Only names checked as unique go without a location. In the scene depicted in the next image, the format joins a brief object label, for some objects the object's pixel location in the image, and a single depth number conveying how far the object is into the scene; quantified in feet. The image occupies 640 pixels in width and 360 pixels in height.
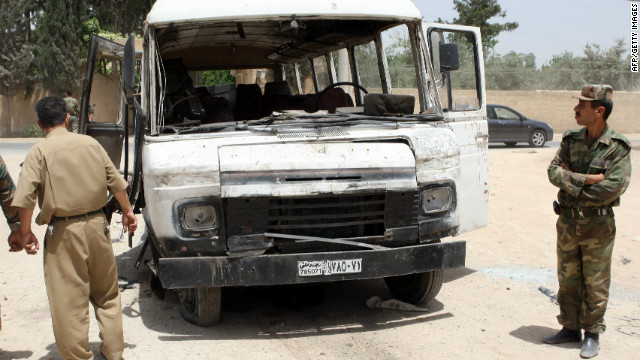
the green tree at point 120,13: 109.35
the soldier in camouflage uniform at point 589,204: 14.40
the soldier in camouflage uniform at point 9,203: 14.17
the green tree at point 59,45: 94.89
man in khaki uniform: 13.28
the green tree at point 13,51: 95.91
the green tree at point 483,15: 129.70
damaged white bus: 14.88
